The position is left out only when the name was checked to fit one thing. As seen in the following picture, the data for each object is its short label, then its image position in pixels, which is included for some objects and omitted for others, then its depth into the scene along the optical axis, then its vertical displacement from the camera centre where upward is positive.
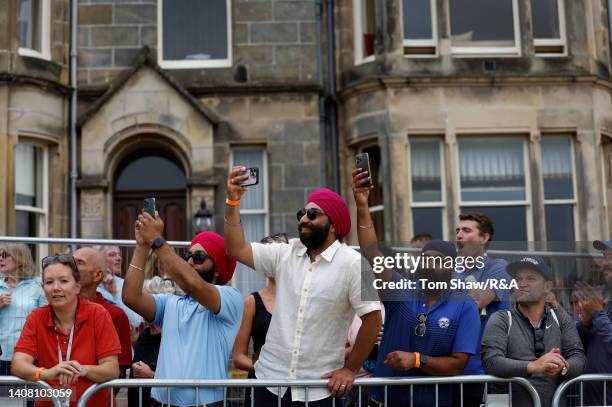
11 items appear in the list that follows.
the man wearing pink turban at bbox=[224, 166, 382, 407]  5.32 +0.01
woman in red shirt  5.30 -0.14
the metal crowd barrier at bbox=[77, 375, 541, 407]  5.22 -0.44
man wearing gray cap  5.54 -0.24
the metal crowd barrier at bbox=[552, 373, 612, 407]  5.47 -0.51
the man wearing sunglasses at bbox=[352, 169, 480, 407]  5.54 -0.14
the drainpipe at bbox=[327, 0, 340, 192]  15.47 +3.90
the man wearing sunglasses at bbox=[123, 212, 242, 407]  5.56 +0.01
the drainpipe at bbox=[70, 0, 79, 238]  14.59 +3.25
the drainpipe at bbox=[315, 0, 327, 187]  15.21 +3.57
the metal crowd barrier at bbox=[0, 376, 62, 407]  5.21 -0.39
